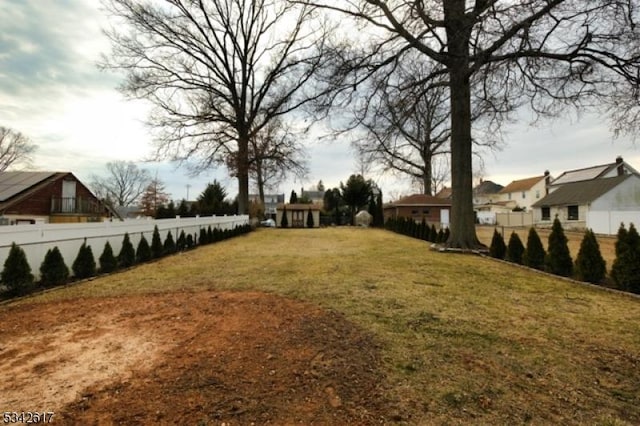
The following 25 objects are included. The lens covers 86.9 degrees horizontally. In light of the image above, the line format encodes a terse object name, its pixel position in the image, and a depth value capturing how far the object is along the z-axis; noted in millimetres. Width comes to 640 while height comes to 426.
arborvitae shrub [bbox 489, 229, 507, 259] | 9695
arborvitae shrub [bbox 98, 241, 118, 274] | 7633
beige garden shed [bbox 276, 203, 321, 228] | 32438
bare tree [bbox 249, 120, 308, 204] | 23500
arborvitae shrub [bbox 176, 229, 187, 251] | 12040
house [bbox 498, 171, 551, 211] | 43438
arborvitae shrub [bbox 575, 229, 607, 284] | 6418
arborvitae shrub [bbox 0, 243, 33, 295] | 5484
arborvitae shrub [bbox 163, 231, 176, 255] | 10805
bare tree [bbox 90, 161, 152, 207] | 47962
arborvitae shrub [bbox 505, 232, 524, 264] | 8891
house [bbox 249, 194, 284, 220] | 71188
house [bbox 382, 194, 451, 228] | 30594
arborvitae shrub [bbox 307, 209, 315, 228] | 32188
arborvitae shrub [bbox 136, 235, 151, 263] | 9133
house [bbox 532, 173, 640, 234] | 18938
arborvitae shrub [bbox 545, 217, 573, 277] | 7215
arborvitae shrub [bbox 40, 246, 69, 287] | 6188
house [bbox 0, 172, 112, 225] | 19484
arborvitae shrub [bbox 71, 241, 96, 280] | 6922
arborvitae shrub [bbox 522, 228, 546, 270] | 8039
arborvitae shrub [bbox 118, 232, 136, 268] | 8367
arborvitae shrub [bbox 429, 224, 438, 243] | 15580
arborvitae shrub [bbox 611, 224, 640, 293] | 5637
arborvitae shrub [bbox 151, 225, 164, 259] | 9852
